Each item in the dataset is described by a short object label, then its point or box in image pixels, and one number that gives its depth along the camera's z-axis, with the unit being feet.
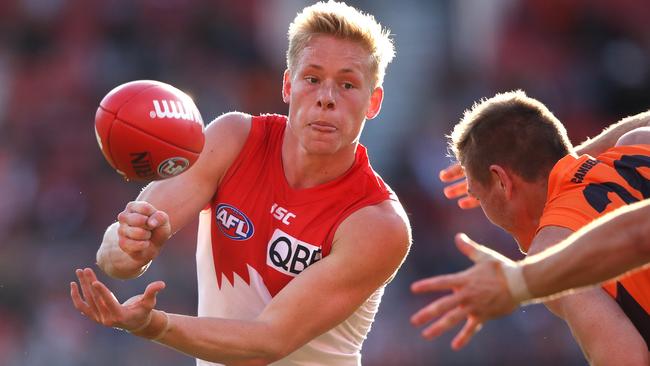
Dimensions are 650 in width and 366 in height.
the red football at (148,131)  33.58
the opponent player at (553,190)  30.83
